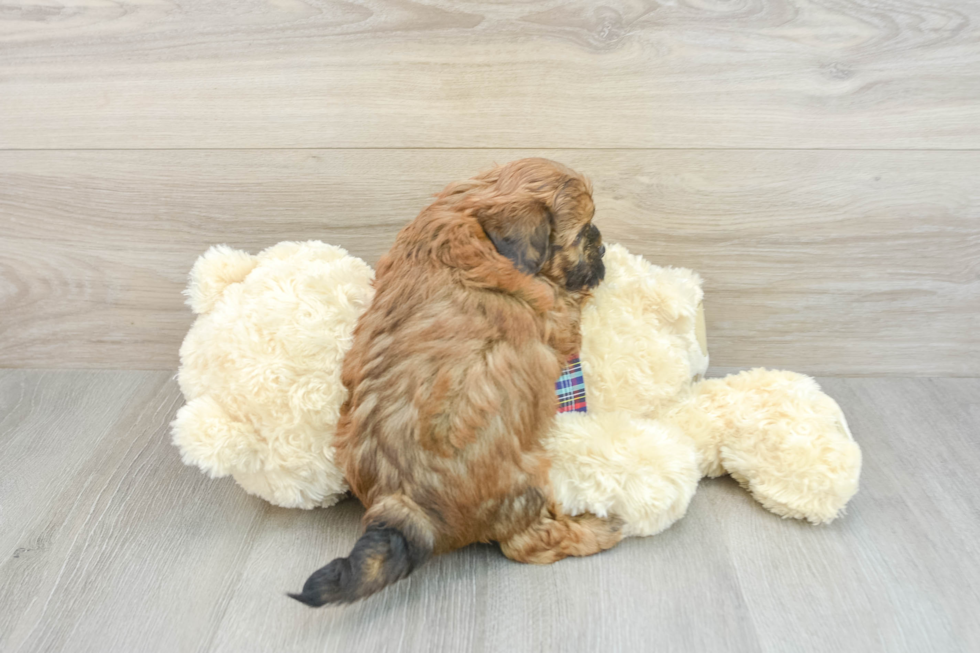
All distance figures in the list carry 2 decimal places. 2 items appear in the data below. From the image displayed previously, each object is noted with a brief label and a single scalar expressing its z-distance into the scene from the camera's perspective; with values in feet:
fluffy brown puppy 2.86
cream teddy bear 3.17
